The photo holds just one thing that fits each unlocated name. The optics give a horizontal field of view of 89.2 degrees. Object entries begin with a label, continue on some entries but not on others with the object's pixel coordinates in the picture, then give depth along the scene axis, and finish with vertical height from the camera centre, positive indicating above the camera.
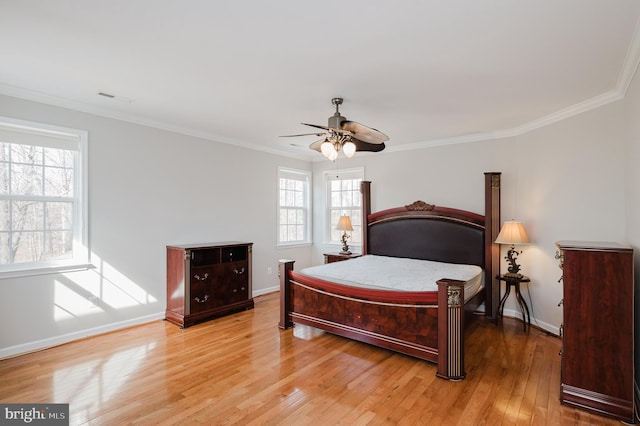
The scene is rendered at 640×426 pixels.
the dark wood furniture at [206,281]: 4.02 -0.91
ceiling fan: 2.93 +0.72
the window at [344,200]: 5.98 +0.23
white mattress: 3.26 -0.70
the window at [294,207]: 6.03 +0.11
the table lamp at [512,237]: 3.87 -0.29
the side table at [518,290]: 3.90 -0.95
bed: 2.76 -0.78
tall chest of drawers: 2.22 -0.83
